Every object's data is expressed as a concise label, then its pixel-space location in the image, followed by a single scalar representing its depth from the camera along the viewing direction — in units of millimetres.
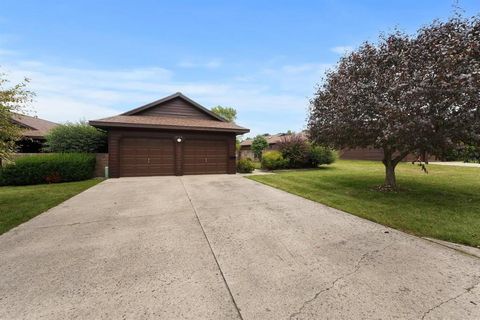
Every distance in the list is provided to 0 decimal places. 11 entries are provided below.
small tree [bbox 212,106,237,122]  49344
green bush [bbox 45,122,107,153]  12547
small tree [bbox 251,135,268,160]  26250
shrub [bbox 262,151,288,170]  16156
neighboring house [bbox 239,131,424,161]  23906
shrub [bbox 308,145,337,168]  16609
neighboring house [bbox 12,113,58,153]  14633
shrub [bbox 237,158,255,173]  14805
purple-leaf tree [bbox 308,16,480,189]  5184
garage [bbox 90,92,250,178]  12180
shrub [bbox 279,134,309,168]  16438
